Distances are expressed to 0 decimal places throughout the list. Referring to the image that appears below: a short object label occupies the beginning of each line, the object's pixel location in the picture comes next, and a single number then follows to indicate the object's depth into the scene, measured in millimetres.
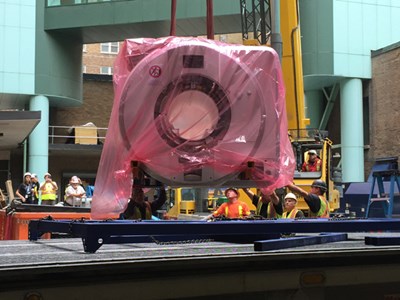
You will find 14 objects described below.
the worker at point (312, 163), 13836
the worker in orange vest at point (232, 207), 9214
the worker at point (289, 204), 8195
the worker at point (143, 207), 6935
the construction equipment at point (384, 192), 15422
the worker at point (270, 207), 7676
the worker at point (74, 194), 14938
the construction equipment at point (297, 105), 13766
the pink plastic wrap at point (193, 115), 3762
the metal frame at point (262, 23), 14357
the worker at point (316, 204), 7363
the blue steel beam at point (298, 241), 2896
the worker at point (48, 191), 16128
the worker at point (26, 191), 16216
